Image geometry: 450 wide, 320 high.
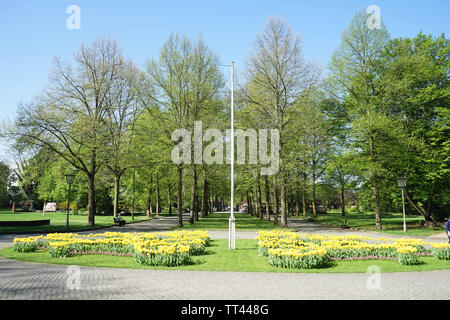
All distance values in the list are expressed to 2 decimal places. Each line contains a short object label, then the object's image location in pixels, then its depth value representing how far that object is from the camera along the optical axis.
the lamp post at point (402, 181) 23.44
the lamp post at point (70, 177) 23.80
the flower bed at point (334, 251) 10.06
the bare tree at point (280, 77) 26.53
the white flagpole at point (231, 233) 13.98
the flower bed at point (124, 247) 10.42
